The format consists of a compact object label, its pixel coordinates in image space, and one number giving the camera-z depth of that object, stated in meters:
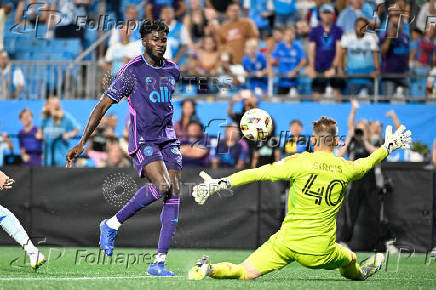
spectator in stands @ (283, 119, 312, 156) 13.42
